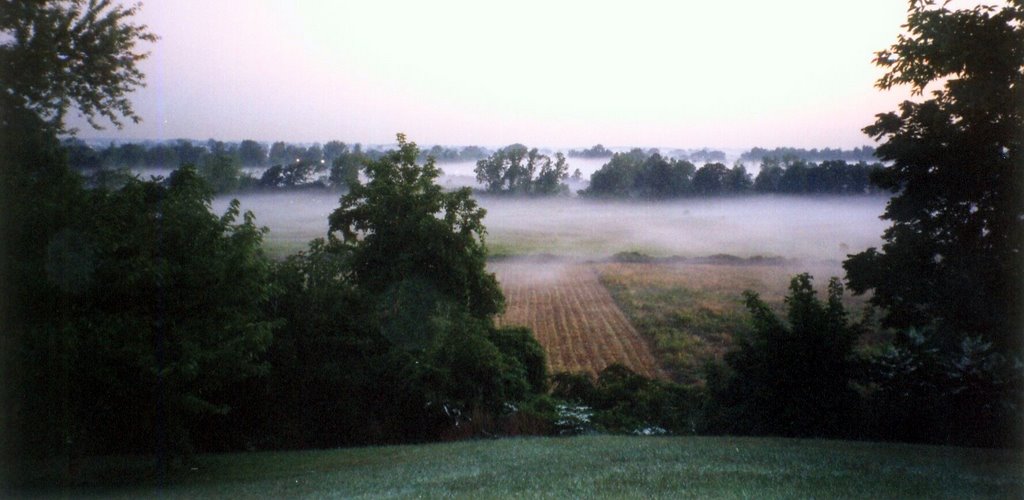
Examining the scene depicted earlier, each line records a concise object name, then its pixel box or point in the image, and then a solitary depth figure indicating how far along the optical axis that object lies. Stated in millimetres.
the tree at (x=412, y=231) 26875
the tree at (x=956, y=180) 13836
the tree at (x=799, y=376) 21312
